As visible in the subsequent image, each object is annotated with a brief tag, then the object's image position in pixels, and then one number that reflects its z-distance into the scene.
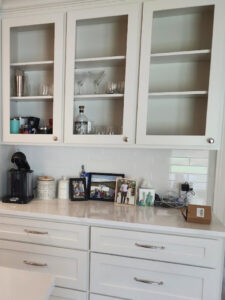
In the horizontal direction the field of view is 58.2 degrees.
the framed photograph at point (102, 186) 1.73
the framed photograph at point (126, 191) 1.62
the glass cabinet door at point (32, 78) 1.53
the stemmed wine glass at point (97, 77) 1.64
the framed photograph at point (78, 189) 1.71
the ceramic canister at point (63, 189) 1.75
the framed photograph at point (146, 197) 1.61
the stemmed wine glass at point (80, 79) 1.56
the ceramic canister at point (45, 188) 1.70
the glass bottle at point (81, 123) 1.56
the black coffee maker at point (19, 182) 1.62
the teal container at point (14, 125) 1.65
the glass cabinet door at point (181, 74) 1.31
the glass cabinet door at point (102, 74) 1.41
